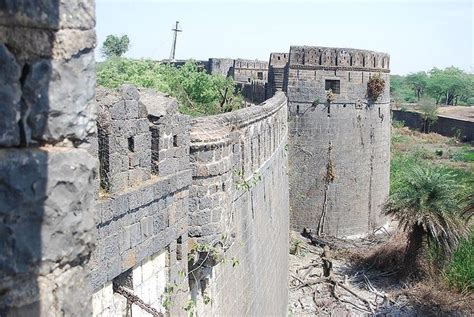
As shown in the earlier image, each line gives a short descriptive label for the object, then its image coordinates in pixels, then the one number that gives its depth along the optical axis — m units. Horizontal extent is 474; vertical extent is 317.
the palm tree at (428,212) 15.83
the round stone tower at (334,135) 20.36
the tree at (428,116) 48.76
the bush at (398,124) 49.28
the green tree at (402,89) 101.81
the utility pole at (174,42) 34.08
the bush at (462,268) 15.62
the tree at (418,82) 93.38
